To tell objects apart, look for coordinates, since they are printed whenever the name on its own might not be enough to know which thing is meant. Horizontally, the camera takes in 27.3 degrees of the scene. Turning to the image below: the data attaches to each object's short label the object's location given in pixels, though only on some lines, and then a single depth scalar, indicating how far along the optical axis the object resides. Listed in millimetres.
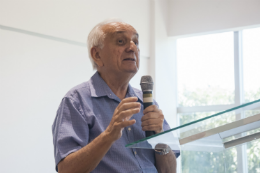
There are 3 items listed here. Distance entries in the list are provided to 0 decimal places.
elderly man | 1757
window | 4528
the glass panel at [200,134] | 1458
